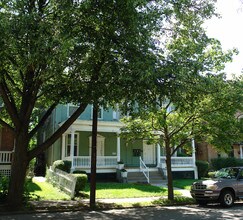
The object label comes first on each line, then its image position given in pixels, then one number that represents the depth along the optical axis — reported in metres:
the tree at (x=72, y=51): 8.96
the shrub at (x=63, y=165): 22.08
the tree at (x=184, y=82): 10.88
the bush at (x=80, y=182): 15.91
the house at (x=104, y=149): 24.61
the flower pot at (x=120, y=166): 24.61
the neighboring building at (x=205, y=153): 35.35
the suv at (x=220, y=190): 13.55
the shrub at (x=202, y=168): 28.65
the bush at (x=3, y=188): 12.88
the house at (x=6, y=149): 22.66
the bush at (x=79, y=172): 22.11
